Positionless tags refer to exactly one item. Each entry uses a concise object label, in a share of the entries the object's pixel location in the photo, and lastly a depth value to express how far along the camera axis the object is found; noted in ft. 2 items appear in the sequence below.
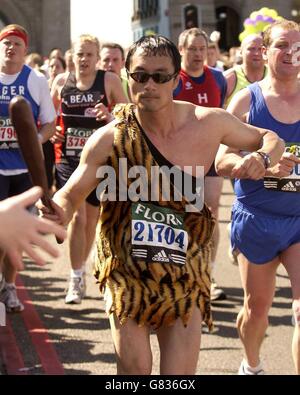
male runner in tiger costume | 20.55
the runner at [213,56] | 67.63
